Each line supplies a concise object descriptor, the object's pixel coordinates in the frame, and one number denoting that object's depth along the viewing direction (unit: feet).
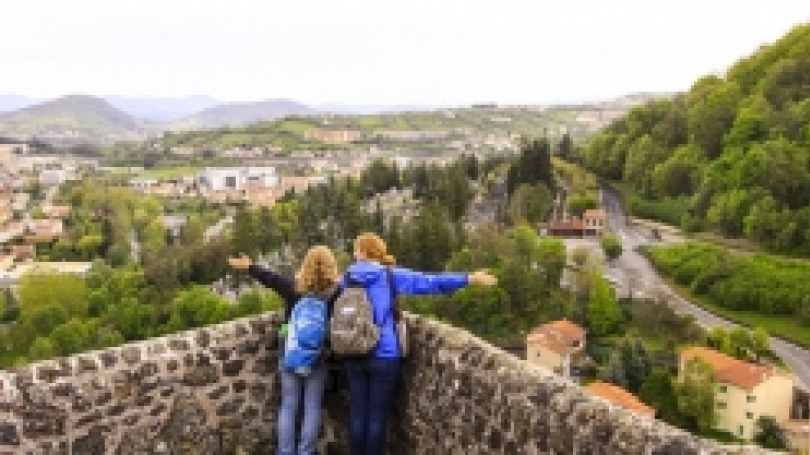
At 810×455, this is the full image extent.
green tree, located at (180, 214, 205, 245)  302.86
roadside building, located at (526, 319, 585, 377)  152.97
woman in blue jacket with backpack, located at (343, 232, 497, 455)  18.54
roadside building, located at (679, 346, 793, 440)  133.59
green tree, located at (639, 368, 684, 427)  138.51
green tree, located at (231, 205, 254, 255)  233.88
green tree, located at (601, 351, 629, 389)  143.23
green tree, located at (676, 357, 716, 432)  134.82
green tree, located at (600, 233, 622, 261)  218.79
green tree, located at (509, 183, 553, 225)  254.27
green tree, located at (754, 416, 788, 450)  129.18
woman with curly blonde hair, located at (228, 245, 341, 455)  19.16
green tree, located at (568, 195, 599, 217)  258.98
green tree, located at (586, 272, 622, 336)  178.50
